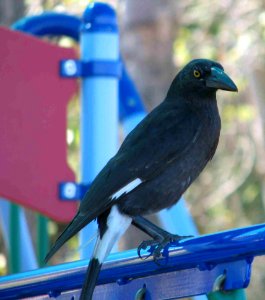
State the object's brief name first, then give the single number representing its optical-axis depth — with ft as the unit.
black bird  25.91
